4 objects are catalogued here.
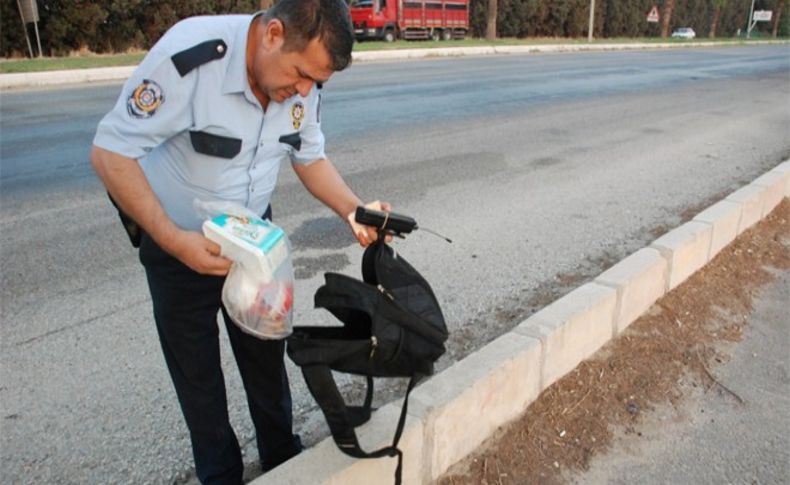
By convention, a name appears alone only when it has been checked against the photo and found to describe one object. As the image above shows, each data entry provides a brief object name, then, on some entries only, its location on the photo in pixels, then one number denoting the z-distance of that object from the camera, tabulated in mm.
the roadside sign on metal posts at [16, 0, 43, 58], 19283
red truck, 30547
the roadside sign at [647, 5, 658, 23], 44062
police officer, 1748
